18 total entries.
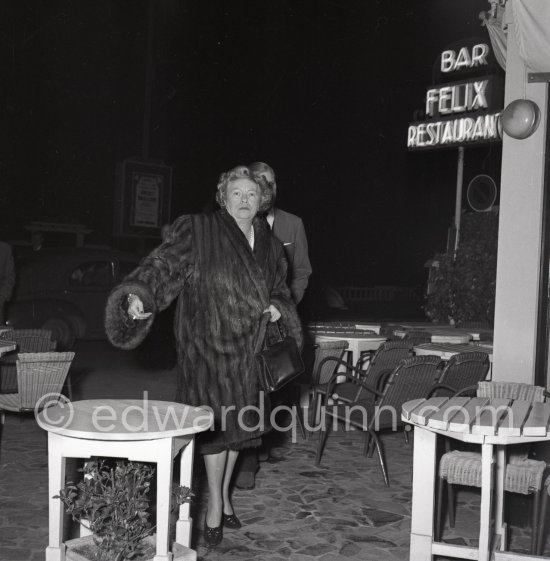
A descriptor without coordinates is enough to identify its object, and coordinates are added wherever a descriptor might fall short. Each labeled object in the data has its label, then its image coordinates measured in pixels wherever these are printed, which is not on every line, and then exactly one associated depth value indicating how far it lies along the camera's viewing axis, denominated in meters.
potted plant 2.76
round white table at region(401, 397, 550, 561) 3.11
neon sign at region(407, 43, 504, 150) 13.57
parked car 11.30
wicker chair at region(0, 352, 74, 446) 5.26
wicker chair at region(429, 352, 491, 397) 5.32
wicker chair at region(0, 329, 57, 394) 6.21
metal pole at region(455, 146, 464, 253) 14.05
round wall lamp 4.41
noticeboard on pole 14.56
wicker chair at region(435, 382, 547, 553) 3.72
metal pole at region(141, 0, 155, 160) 17.06
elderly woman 3.73
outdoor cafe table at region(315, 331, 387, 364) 6.95
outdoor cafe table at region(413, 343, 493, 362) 6.35
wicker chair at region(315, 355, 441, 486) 5.14
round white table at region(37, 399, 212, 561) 2.75
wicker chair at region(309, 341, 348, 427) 6.63
